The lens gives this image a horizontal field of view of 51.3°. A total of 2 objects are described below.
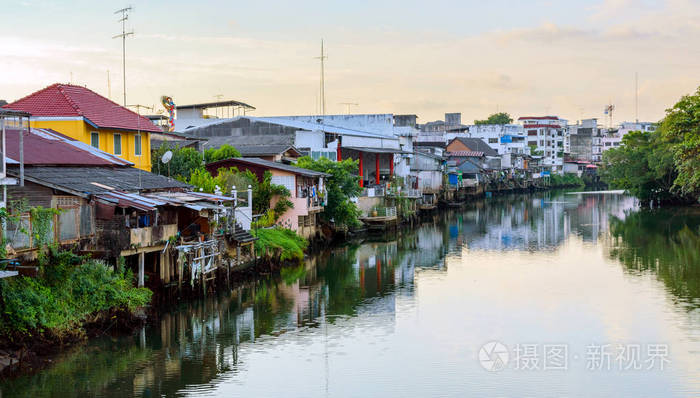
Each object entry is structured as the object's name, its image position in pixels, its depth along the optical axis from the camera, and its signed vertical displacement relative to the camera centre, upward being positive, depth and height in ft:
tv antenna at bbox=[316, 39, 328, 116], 140.52 +21.52
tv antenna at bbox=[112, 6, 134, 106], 98.24 +23.15
